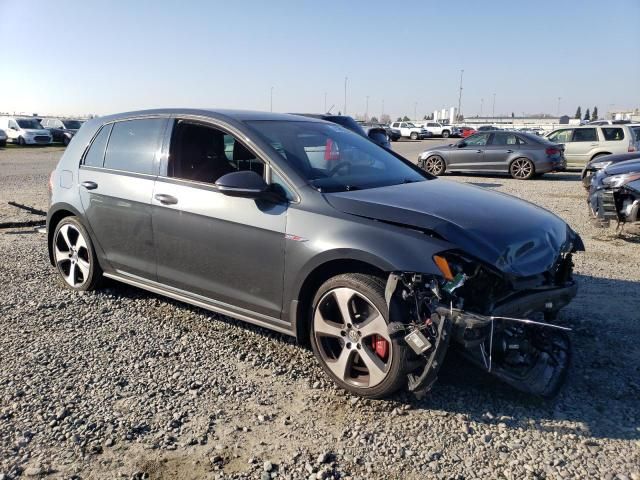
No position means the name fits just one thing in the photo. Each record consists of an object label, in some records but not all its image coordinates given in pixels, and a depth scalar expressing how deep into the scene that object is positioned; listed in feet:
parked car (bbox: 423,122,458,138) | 181.88
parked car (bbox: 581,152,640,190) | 38.49
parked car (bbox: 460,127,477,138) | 177.37
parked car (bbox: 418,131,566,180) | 53.88
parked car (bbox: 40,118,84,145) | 123.44
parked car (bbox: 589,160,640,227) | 24.40
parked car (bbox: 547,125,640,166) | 55.62
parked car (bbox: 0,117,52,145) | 113.70
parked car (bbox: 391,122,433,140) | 171.94
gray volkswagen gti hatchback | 10.50
